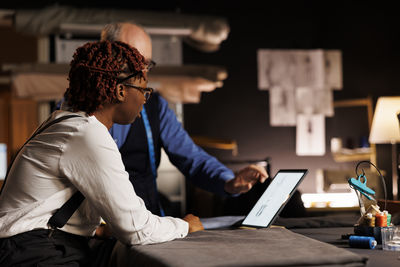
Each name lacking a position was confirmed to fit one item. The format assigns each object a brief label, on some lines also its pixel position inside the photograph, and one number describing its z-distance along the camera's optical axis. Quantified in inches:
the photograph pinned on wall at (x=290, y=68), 227.8
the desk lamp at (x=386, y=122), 192.4
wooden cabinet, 325.1
